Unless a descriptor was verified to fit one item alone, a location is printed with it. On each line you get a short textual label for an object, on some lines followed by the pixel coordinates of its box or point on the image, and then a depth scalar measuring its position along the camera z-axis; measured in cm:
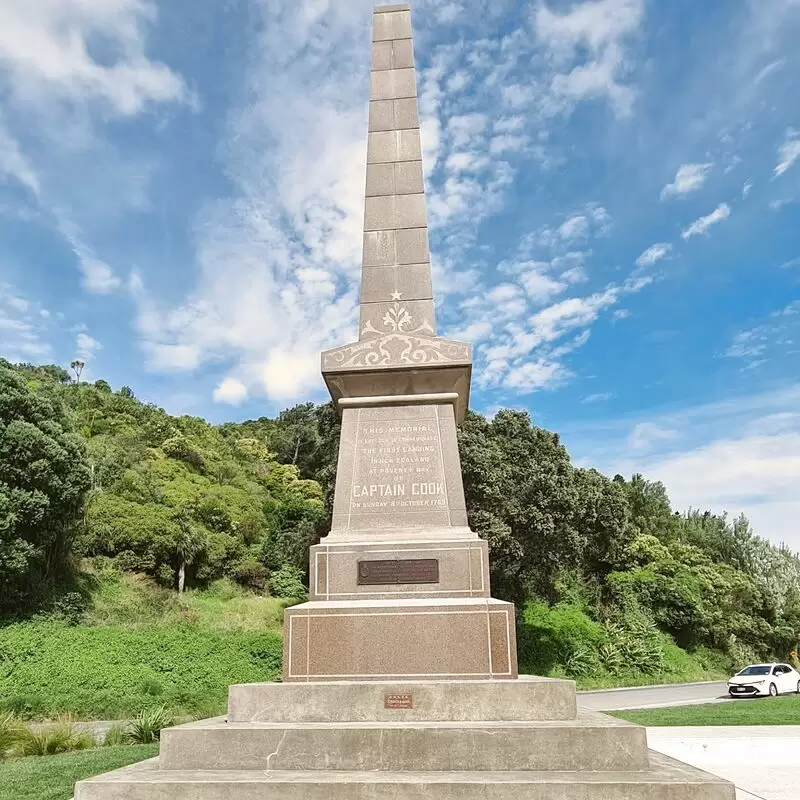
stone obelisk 665
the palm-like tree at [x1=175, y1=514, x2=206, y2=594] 3163
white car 2242
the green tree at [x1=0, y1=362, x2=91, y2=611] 2381
